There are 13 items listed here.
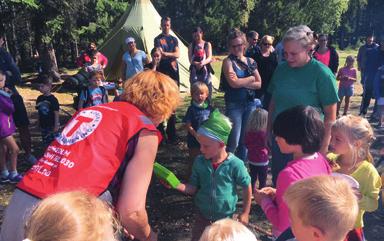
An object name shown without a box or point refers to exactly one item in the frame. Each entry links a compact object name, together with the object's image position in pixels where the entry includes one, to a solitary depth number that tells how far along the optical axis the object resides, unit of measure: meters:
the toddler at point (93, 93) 6.39
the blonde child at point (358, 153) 2.79
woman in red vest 2.01
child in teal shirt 3.10
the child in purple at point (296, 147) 2.39
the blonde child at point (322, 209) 1.74
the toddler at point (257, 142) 4.58
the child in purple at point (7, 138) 5.36
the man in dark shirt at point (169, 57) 7.17
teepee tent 12.22
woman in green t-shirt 3.45
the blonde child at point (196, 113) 5.14
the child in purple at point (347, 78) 9.17
